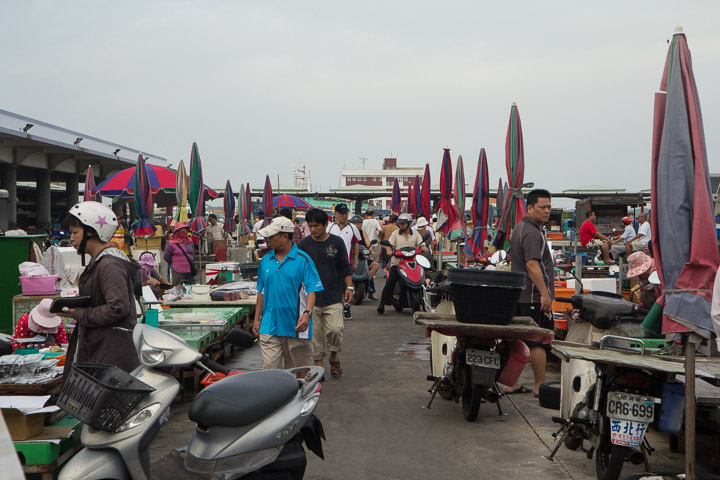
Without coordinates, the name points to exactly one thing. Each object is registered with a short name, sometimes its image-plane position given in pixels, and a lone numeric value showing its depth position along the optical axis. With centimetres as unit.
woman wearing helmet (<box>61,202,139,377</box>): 417
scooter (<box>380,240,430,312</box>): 1366
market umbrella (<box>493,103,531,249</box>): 1030
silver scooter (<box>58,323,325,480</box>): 353
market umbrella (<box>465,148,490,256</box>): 1377
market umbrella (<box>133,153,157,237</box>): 1570
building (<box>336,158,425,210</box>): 14825
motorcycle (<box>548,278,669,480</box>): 438
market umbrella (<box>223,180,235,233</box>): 3144
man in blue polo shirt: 628
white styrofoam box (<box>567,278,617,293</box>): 1033
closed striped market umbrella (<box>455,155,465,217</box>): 1460
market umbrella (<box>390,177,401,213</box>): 3344
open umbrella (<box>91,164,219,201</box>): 1761
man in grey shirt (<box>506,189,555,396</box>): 707
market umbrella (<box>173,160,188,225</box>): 1542
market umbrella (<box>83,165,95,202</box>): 1761
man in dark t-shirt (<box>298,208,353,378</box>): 811
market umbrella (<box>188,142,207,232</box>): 1415
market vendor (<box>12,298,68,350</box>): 656
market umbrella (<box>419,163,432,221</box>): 2092
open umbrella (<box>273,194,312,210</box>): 3347
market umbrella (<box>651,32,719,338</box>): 430
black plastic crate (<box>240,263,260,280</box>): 1242
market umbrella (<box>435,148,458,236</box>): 1596
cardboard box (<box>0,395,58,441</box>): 441
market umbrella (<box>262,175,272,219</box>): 2825
